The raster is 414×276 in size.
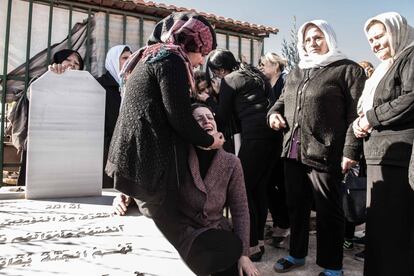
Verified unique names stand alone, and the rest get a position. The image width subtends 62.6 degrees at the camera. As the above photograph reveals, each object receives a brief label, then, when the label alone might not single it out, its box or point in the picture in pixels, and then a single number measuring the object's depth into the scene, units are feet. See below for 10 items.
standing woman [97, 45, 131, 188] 10.50
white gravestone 8.50
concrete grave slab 4.07
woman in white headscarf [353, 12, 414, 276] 5.86
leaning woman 5.16
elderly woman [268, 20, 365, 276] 7.54
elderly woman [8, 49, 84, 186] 10.27
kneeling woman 4.91
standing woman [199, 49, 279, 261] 9.23
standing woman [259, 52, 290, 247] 10.32
